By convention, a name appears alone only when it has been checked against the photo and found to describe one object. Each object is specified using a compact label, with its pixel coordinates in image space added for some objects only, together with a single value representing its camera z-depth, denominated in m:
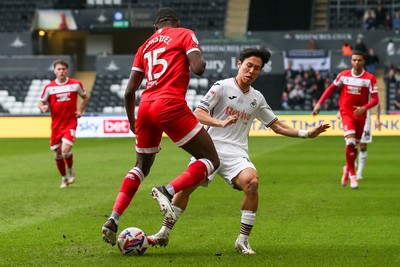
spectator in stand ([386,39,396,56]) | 40.81
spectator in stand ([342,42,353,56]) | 40.71
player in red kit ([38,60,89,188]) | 16.36
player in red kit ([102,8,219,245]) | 8.28
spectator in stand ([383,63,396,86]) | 39.06
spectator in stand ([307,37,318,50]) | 41.78
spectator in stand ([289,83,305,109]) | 39.00
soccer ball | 8.52
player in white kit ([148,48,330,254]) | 8.67
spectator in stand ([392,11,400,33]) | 42.46
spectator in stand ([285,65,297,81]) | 40.59
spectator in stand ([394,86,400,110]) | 37.53
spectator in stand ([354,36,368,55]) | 40.31
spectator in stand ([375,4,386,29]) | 43.56
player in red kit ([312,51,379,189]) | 16.06
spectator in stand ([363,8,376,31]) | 43.16
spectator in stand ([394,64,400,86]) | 38.84
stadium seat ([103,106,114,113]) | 40.62
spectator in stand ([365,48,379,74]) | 40.34
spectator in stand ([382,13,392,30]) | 43.31
